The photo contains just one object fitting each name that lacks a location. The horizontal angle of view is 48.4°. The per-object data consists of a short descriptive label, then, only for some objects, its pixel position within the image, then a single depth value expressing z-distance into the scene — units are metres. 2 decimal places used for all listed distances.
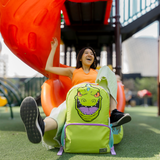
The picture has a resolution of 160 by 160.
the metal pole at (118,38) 3.64
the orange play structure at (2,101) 4.83
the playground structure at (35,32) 1.78
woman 1.22
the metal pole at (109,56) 5.04
